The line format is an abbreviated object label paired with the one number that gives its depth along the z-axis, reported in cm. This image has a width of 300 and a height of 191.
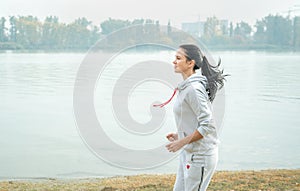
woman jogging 262
